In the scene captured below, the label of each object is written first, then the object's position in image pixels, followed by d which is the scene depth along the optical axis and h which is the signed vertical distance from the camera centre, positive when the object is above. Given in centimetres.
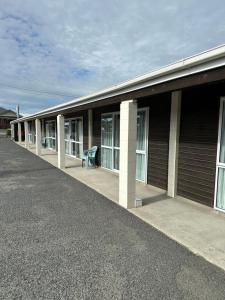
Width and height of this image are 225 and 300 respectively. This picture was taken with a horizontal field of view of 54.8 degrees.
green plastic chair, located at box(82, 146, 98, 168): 854 -106
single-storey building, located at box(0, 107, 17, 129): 4397 +238
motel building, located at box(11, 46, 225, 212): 302 +4
